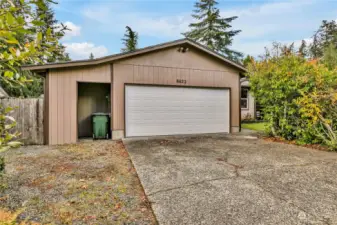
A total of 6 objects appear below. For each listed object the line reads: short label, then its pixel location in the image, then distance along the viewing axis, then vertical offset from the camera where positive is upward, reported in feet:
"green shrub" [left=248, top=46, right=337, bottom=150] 20.56 +1.29
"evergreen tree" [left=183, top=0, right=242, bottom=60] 84.58 +34.05
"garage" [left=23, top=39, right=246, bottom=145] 23.95 +2.31
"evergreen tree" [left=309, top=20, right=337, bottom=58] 95.45 +35.93
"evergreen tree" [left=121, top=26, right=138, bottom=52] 88.33 +30.89
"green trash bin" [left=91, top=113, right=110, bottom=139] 26.20 -1.96
